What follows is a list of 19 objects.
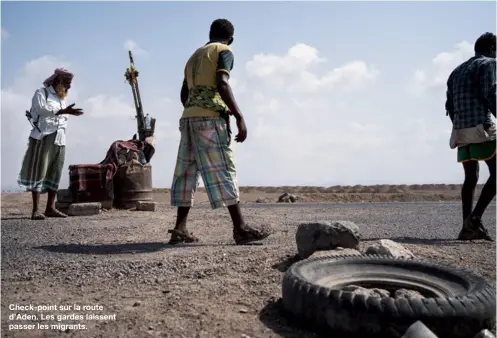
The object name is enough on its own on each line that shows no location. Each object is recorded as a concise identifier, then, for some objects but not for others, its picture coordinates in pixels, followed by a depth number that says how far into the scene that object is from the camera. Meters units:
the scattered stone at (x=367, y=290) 2.37
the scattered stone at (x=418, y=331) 1.72
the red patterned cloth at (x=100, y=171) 8.19
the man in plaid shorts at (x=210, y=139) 3.97
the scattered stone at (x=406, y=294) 2.32
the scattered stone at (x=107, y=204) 8.30
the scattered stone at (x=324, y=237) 3.32
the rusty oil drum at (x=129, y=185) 8.74
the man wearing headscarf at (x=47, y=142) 6.64
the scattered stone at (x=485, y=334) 1.81
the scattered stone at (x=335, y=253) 3.09
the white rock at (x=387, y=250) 3.20
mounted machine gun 10.72
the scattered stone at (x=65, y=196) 8.16
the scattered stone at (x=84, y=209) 7.45
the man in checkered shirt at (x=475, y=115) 4.45
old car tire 1.86
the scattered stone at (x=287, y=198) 15.97
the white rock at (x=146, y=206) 8.52
